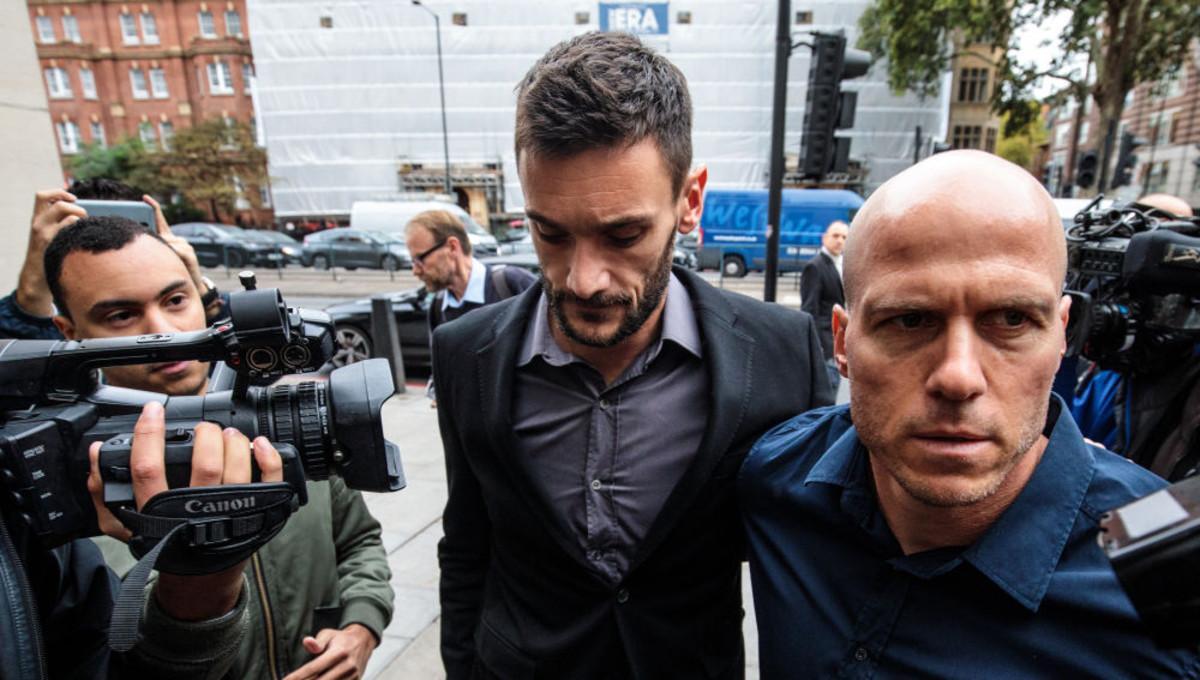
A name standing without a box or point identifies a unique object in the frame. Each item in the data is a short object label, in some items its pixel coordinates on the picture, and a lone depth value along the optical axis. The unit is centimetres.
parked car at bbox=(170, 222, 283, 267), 2341
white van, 2506
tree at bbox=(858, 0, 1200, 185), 1938
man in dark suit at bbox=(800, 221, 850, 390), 579
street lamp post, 3134
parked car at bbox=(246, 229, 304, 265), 2388
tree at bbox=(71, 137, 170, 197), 3316
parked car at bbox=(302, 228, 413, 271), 2216
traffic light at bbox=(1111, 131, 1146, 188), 1445
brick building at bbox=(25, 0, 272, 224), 3691
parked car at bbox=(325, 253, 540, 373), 836
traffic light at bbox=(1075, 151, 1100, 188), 1512
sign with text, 3189
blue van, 2094
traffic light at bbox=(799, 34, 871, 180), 535
